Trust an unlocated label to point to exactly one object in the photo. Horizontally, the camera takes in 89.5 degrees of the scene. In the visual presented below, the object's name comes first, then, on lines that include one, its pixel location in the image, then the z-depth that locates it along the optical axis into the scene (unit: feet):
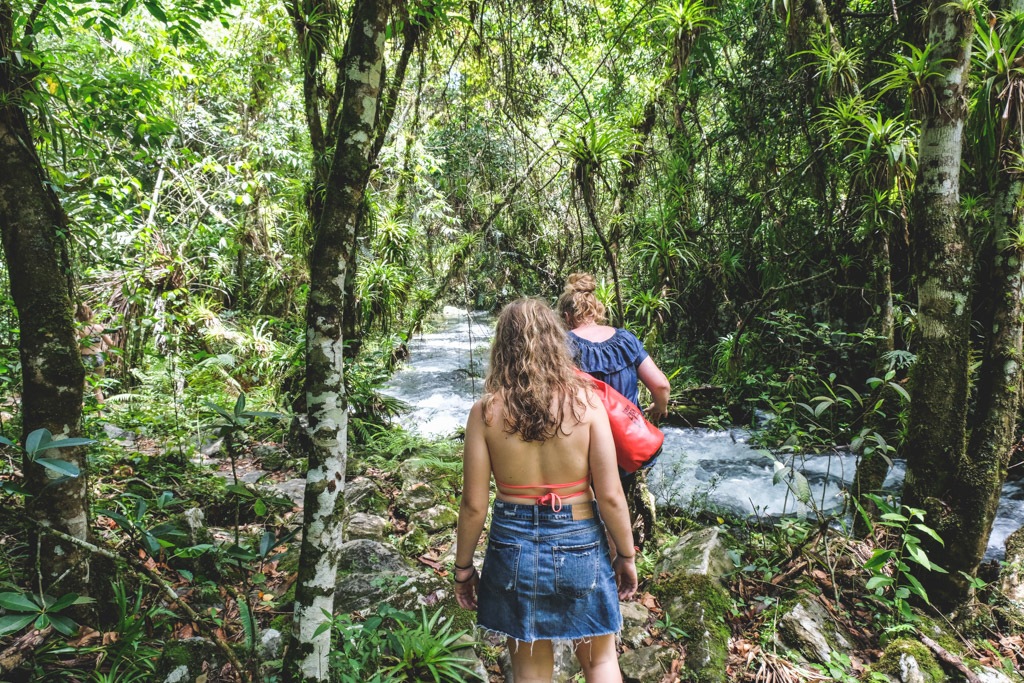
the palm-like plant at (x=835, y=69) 15.10
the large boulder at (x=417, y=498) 14.32
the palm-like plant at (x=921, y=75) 9.94
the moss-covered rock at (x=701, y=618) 9.04
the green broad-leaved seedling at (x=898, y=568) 9.02
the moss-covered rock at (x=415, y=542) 12.10
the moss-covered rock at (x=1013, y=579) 10.41
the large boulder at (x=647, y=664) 8.79
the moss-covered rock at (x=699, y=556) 10.98
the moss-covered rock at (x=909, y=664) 8.51
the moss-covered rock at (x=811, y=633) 9.28
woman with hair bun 10.12
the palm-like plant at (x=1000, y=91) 9.73
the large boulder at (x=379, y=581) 9.40
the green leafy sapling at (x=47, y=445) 4.87
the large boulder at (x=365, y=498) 13.70
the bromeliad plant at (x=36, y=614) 4.58
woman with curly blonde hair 6.38
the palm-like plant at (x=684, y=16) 14.10
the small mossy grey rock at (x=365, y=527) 11.95
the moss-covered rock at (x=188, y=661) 7.15
